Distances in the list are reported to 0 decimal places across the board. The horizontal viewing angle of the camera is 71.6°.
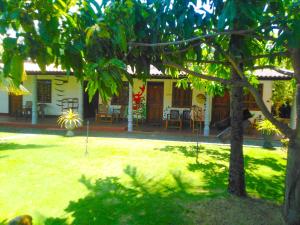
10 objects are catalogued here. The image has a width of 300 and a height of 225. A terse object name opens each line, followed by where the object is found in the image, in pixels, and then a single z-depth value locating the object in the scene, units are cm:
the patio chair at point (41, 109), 1124
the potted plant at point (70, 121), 841
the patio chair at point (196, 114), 982
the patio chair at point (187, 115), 1022
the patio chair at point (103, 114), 1045
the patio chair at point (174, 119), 967
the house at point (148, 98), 985
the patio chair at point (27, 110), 1088
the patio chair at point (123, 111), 1093
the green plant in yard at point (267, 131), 734
